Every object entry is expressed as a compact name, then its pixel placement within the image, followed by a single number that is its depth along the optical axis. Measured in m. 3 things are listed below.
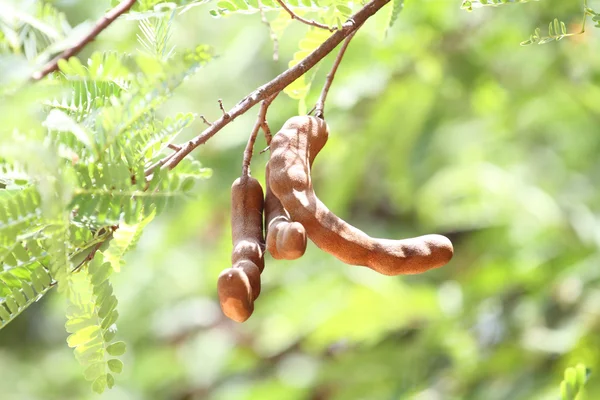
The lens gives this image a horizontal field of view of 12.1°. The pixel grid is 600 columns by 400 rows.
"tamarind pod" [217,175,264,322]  1.73
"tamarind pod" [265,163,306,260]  1.73
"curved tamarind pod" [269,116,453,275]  1.77
